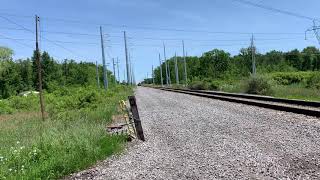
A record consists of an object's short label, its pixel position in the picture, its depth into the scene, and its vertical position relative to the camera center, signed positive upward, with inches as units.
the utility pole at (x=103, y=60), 1473.4 +121.1
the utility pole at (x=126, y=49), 1986.6 +239.6
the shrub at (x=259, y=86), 871.4 -38.7
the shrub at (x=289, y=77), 1374.5 -23.0
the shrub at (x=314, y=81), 871.9 -33.4
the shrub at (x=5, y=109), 1064.3 -93.1
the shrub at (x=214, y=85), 1448.4 -46.6
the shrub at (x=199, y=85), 1544.3 -49.7
